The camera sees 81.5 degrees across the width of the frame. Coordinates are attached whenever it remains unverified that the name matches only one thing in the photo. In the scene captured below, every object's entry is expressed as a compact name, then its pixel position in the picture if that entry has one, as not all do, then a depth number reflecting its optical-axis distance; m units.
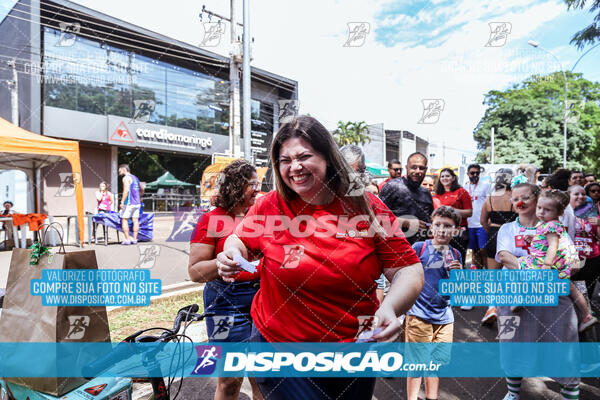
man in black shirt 3.80
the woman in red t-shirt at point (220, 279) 2.14
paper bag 1.78
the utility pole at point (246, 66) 7.47
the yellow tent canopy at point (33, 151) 6.32
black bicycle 1.72
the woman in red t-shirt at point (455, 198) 4.96
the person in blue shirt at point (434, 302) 2.62
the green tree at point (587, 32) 4.87
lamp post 6.19
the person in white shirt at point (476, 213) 5.76
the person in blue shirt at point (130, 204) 8.53
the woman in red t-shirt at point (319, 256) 1.33
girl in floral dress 2.62
